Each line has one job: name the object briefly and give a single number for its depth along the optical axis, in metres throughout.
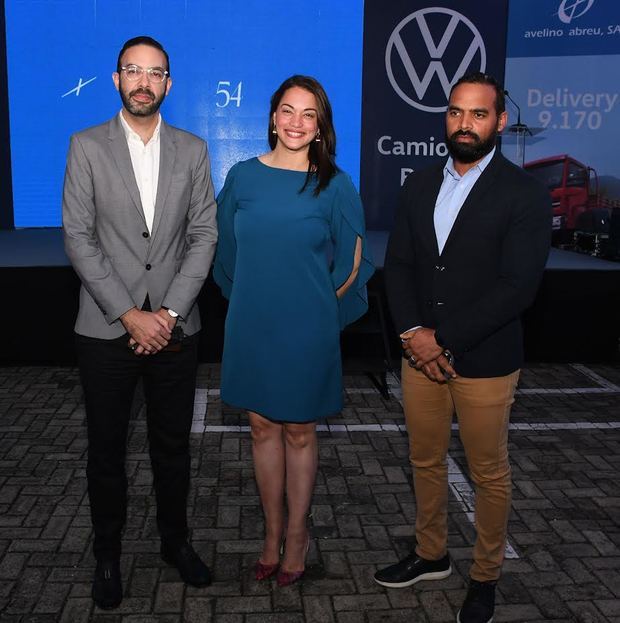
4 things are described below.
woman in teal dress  2.76
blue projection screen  9.48
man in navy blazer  2.59
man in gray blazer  2.67
